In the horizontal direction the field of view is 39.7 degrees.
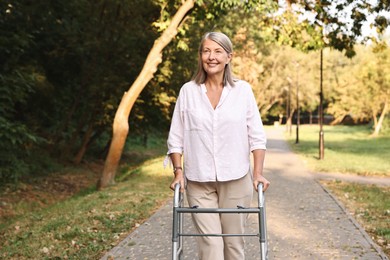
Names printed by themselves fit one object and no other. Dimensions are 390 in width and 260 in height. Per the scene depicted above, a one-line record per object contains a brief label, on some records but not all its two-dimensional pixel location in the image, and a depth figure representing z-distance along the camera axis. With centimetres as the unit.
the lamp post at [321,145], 2248
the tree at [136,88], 1391
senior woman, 376
